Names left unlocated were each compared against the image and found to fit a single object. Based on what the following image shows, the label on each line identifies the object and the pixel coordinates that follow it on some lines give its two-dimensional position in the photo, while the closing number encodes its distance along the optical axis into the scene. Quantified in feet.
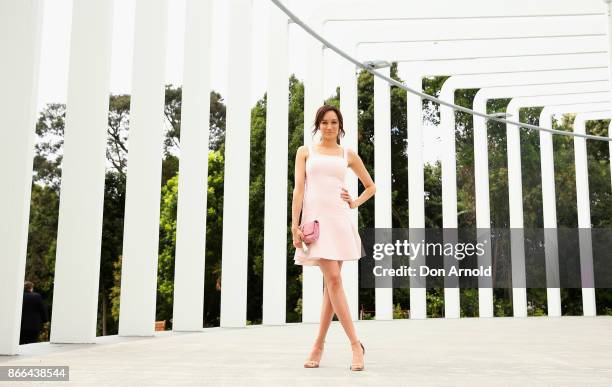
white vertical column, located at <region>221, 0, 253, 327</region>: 31.24
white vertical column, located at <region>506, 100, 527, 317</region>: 54.13
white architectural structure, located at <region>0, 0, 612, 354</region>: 17.97
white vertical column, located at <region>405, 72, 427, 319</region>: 46.73
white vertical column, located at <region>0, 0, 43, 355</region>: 17.22
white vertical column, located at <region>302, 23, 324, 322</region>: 37.65
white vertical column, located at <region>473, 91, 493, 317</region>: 51.75
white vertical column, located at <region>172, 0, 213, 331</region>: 27.61
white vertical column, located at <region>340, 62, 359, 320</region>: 40.24
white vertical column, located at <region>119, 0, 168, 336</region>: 24.17
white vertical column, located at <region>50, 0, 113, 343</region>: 20.61
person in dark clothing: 33.24
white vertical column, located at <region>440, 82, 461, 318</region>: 49.24
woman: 15.57
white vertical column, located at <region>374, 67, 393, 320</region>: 44.06
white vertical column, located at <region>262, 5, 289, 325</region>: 34.68
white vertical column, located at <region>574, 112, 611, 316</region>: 56.39
